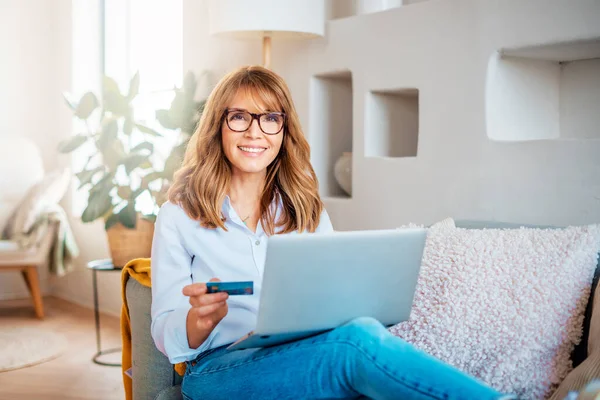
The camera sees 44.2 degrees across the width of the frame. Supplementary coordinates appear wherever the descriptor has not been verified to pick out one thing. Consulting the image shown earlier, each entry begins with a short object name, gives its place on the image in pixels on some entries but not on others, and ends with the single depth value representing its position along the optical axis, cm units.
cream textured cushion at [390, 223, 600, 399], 141
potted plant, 315
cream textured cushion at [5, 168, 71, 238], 420
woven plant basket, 317
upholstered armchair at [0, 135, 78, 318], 418
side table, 317
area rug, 333
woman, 128
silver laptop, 119
